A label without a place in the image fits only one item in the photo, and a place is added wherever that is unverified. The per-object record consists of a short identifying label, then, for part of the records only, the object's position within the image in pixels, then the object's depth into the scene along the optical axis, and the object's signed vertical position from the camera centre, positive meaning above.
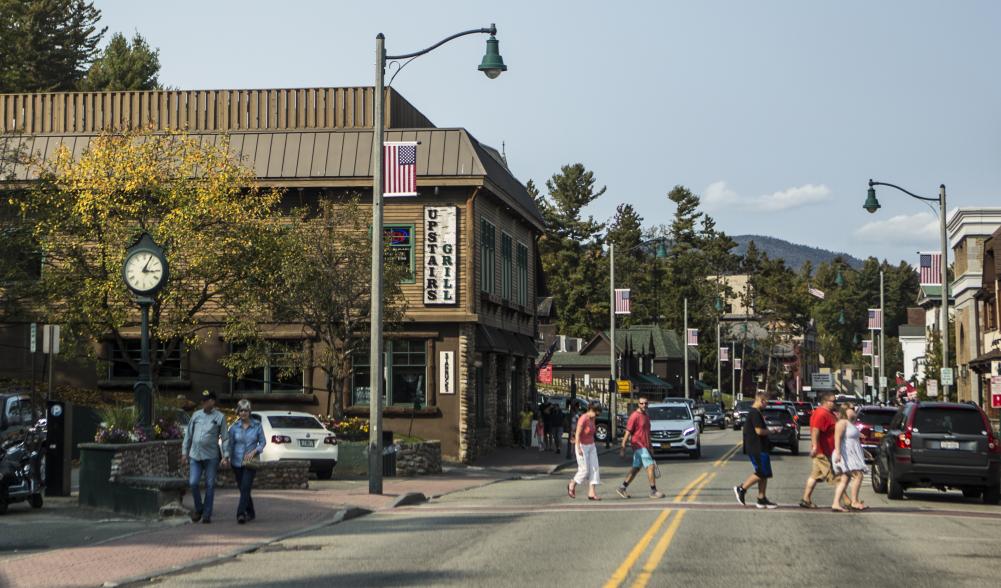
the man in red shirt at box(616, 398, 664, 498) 23.31 -0.91
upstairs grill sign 37.47 +3.91
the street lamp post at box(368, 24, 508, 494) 23.83 +2.25
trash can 29.39 -1.52
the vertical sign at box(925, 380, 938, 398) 43.44 +0.24
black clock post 20.00 +1.42
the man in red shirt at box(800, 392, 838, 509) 20.47 -0.76
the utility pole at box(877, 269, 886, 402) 66.51 +2.59
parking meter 20.69 -0.97
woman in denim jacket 18.36 -0.87
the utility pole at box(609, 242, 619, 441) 49.97 +0.93
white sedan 27.84 -1.10
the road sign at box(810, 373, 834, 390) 129.50 +1.33
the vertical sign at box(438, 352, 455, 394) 37.50 +0.56
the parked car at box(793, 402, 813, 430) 70.62 -0.88
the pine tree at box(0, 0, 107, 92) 71.56 +19.90
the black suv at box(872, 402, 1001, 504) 22.30 -0.96
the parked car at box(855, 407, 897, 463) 33.94 -0.79
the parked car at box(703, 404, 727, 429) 78.56 -1.51
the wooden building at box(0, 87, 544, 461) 37.44 +5.52
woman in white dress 19.91 -0.95
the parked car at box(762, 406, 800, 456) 43.22 -1.12
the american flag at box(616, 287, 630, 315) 53.59 +3.79
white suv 39.16 -1.19
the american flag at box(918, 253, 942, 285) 48.66 +4.87
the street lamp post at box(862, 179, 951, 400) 37.28 +4.57
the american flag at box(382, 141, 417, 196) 26.84 +4.65
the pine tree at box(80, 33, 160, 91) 73.06 +18.52
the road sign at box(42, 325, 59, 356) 29.34 +1.13
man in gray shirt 18.00 -0.83
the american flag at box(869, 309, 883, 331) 66.06 +3.90
